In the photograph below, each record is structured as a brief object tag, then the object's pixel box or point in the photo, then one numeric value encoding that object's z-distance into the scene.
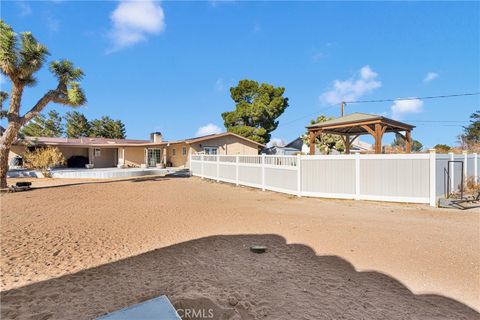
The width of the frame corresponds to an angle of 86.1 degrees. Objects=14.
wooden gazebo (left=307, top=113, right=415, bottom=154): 11.40
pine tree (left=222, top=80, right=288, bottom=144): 31.73
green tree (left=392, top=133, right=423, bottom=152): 45.80
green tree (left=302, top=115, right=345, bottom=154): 24.70
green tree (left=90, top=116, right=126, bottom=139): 48.88
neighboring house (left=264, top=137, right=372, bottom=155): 33.22
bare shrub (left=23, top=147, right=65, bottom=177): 17.44
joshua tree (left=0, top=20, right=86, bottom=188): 11.20
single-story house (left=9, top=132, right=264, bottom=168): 24.44
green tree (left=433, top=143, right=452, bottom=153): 26.48
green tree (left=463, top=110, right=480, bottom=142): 30.30
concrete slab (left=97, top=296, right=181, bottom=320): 2.14
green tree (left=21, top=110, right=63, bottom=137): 44.00
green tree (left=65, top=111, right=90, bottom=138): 47.44
